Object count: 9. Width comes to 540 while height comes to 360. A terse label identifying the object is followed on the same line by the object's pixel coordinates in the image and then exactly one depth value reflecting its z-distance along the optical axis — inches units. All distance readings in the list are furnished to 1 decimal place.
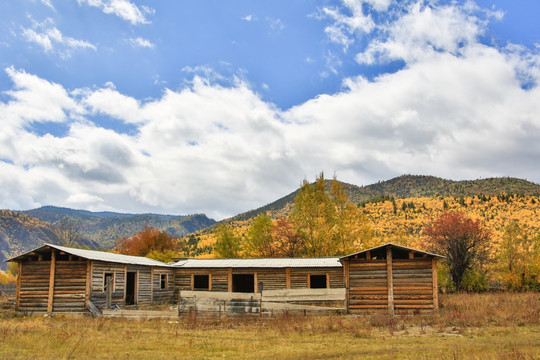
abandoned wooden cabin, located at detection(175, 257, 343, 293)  1213.7
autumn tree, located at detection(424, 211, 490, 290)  1473.9
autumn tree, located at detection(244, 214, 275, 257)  2032.5
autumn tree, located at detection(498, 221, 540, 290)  1493.6
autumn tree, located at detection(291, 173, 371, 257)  1800.0
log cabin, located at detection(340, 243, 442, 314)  943.7
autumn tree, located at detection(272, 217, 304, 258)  1953.7
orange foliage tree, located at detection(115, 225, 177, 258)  2508.6
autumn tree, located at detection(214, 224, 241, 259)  2123.5
